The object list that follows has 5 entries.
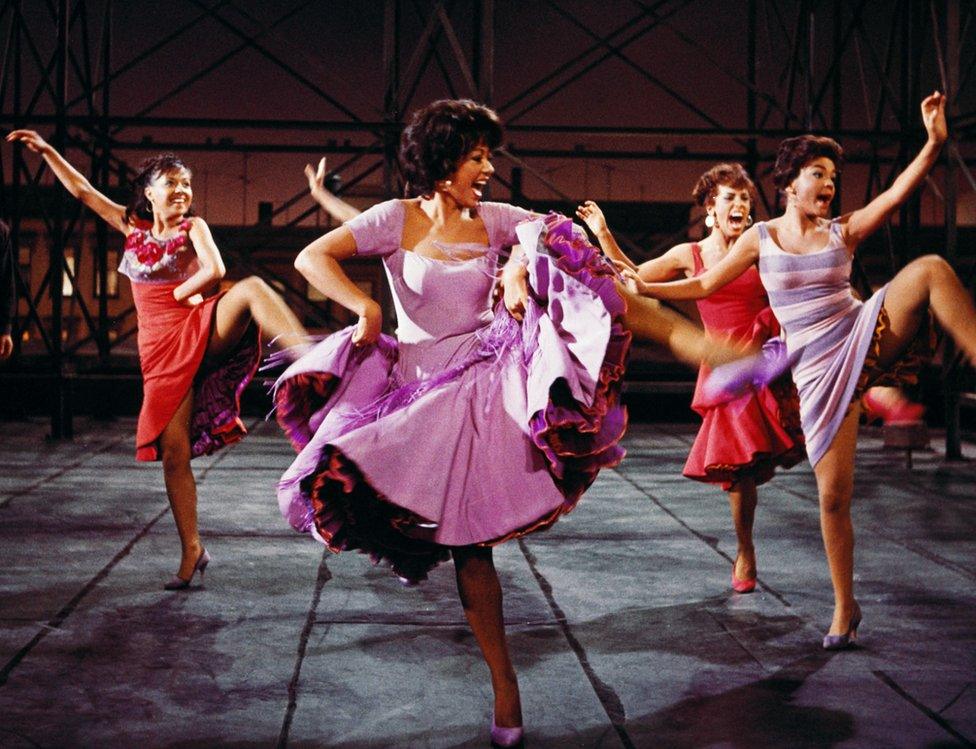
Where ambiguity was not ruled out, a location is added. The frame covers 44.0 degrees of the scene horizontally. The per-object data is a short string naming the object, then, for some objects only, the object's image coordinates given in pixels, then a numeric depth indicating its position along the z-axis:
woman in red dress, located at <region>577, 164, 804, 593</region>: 4.27
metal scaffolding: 8.66
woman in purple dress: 2.71
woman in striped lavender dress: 3.56
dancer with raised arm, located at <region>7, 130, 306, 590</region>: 4.36
